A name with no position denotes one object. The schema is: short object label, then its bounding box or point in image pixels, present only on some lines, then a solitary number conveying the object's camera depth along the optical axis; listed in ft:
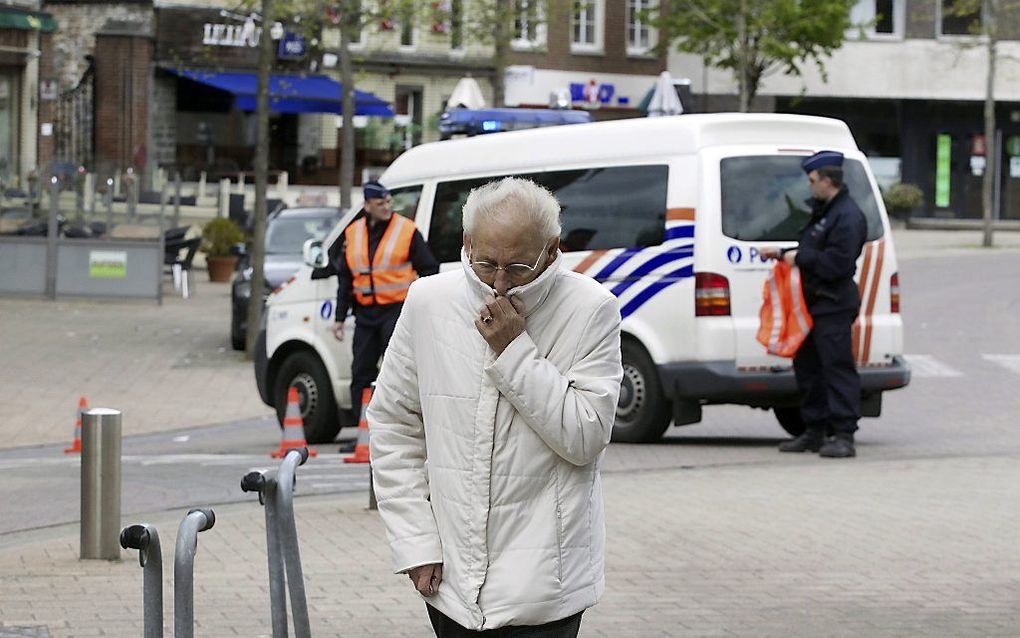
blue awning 147.84
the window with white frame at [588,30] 174.60
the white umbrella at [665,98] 97.19
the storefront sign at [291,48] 159.94
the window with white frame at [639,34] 177.06
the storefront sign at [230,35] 156.46
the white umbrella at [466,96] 82.75
